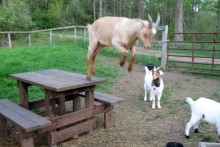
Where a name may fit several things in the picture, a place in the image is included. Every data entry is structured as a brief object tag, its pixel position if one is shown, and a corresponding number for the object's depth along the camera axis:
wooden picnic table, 3.87
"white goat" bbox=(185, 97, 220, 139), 3.87
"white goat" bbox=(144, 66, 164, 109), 5.65
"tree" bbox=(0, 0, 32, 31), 19.11
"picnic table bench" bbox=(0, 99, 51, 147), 3.38
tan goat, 2.48
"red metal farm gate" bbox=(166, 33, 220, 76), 9.46
